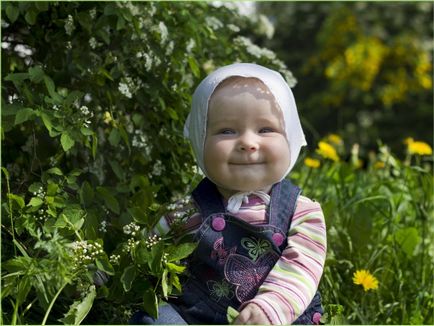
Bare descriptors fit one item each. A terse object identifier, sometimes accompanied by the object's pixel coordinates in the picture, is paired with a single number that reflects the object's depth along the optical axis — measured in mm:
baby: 2102
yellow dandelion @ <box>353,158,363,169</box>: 4019
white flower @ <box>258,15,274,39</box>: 3391
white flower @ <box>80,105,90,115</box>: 2368
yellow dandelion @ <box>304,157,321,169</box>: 3293
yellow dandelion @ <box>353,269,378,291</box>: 2631
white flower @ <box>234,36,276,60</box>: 2963
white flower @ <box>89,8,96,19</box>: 2668
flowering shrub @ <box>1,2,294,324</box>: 2125
